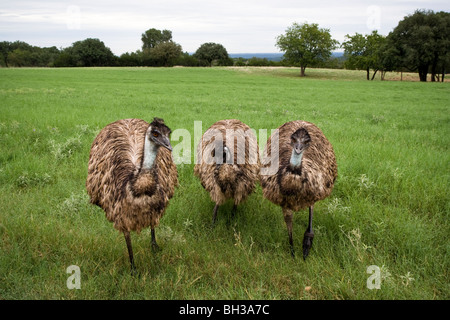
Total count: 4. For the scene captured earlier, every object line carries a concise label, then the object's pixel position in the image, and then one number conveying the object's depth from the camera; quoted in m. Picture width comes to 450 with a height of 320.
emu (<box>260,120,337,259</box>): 3.82
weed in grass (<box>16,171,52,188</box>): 6.19
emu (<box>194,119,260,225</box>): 5.01
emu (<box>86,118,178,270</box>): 3.23
